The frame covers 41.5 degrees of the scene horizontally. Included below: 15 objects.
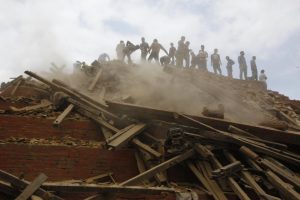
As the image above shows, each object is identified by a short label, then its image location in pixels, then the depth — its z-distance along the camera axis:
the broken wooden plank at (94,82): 14.41
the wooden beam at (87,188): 5.91
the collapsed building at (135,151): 7.39
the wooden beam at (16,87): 12.55
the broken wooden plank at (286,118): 13.45
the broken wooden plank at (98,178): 7.87
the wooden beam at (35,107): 10.09
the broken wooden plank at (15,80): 13.54
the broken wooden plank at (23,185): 5.68
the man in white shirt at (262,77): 21.44
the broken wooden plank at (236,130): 9.05
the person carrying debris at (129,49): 21.03
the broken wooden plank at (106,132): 9.38
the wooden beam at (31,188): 5.55
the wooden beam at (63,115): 9.41
